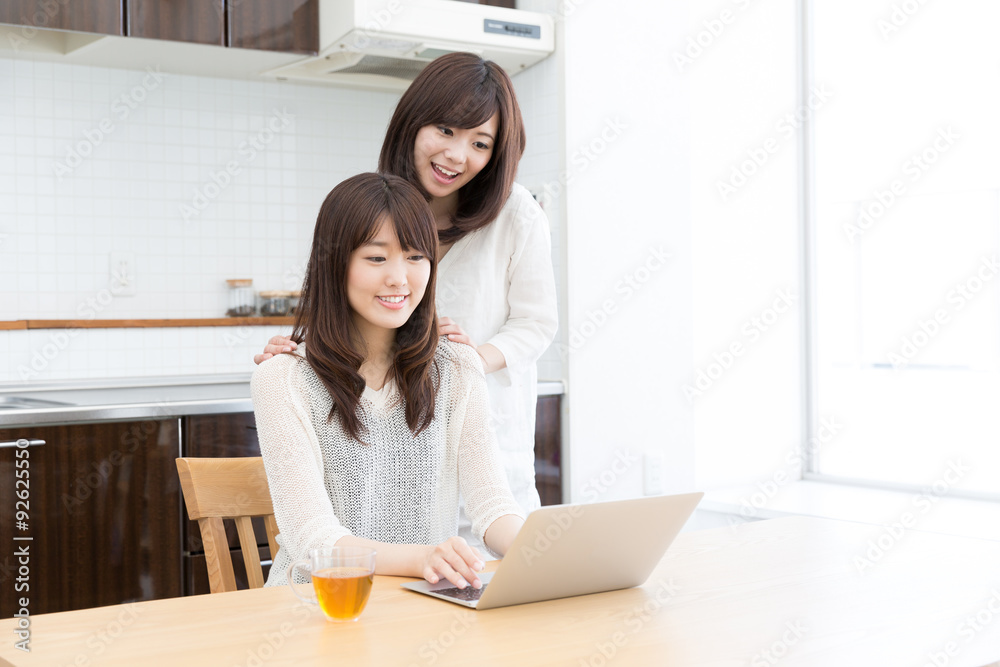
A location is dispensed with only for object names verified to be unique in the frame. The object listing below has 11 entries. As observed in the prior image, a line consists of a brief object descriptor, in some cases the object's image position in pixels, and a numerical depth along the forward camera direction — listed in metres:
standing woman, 1.62
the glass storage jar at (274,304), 3.12
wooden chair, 1.31
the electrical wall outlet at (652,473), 3.04
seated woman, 1.32
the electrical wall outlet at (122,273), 2.91
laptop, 0.96
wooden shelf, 2.72
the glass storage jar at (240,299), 3.08
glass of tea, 0.93
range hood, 2.68
